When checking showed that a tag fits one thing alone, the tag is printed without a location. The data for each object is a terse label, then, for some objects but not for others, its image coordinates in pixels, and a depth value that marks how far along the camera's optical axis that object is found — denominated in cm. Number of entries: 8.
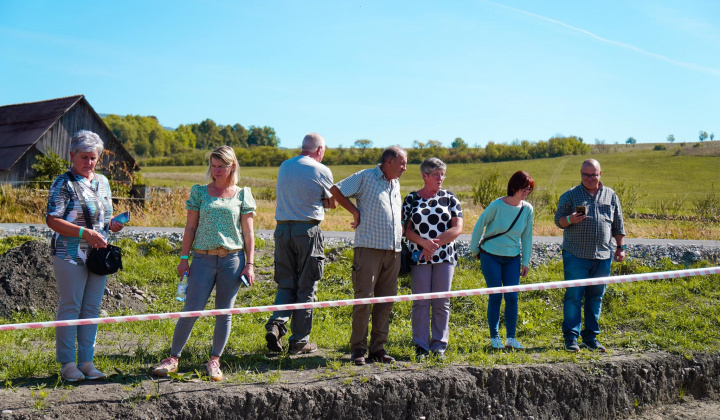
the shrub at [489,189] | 2430
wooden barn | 2928
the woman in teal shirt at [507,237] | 662
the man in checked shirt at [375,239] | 584
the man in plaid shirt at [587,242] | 674
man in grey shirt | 609
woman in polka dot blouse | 605
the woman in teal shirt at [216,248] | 523
